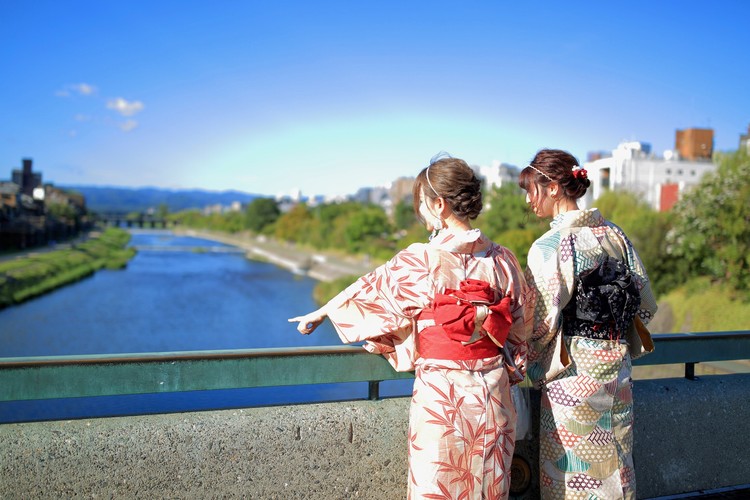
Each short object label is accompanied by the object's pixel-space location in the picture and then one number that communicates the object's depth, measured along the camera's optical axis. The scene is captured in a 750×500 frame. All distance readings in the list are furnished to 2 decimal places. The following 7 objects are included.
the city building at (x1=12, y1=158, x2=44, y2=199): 90.94
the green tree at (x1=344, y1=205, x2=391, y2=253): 65.69
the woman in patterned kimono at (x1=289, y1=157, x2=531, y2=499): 1.96
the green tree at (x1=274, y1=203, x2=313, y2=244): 86.03
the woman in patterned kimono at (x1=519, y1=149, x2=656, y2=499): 2.15
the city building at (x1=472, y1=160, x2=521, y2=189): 78.88
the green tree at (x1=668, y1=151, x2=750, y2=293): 18.52
